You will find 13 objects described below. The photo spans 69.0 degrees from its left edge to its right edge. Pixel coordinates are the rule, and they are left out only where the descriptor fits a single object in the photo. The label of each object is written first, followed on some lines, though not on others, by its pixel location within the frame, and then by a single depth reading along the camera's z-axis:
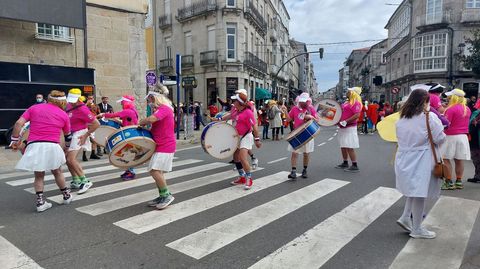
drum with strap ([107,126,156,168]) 5.32
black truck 13.49
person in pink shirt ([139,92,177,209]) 5.32
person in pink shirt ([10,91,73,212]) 5.16
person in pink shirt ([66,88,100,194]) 6.35
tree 27.50
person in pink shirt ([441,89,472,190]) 6.71
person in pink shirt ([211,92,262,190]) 6.79
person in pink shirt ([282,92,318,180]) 7.51
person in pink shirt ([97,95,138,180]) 6.78
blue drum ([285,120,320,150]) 7.23
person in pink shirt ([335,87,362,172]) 8.38
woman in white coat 4.11
